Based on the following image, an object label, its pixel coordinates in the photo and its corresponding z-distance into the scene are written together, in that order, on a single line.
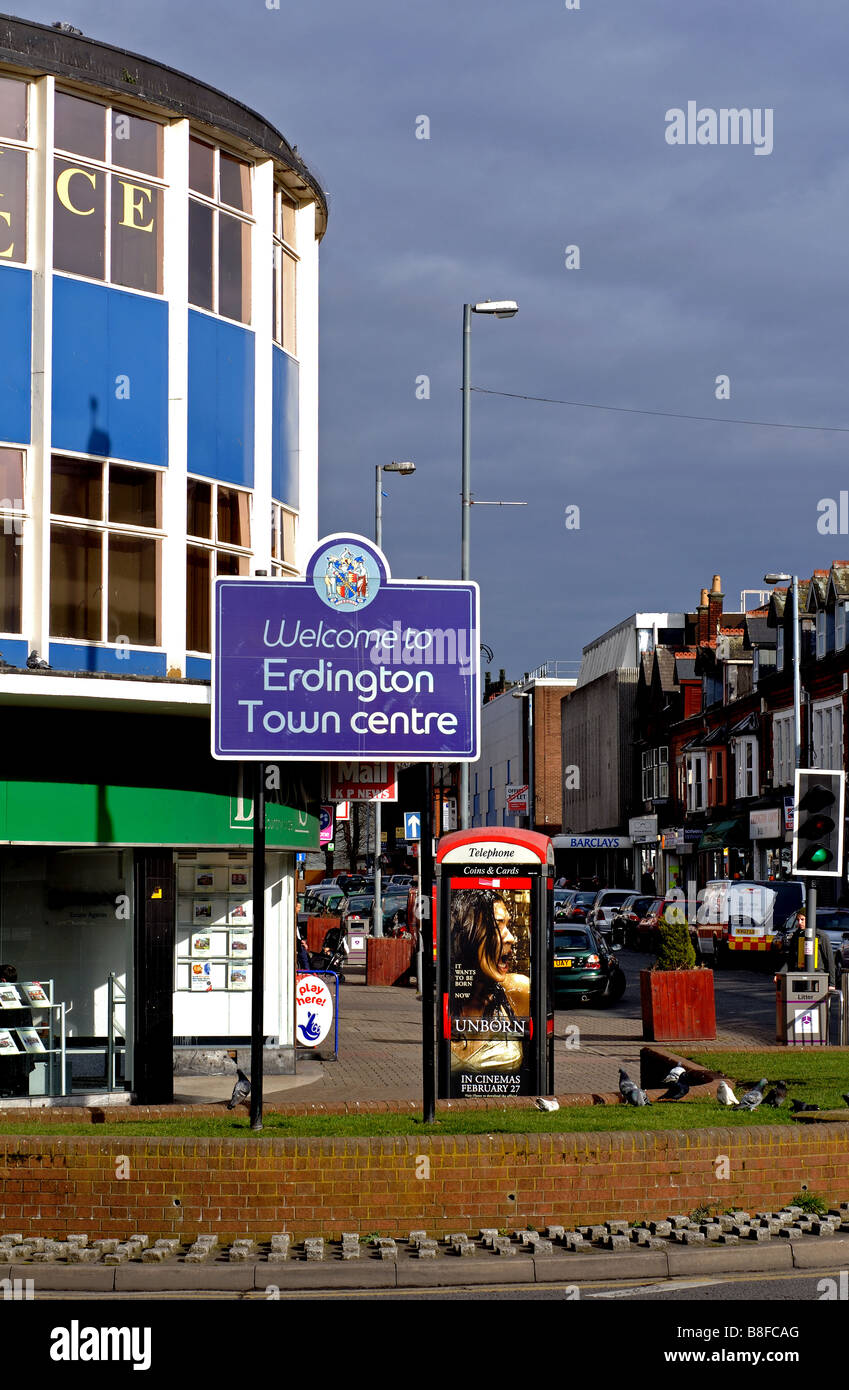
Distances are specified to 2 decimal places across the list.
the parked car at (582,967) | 29.72
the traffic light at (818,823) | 18.47
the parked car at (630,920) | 48.50
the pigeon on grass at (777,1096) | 12.71
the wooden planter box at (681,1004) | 22.70
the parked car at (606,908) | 50.72
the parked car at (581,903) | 50.17
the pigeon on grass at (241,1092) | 12.62
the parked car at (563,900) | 49.94
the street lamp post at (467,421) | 29.92
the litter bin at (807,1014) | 19.31
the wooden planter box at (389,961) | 35.81
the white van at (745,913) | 38.44
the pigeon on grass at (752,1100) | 12.38
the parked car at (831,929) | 35.00
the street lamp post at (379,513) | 40.66
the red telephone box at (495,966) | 14.27
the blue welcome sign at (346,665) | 12.07
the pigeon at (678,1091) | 13.38
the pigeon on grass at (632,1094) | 12.80
